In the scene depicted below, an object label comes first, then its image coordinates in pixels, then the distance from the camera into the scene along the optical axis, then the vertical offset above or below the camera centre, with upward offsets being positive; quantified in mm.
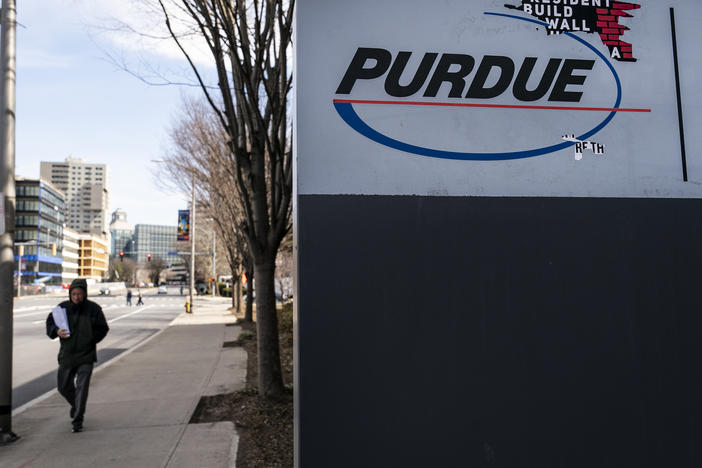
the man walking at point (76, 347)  6340 -814
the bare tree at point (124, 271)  149125 +2067
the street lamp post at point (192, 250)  27164 +1429
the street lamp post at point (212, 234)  39681 +3192
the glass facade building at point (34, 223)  98125 +10856
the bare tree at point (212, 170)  15016 +3366
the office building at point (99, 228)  181875 +18805
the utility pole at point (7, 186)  6168 +1164
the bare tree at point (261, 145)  7102 +1845
